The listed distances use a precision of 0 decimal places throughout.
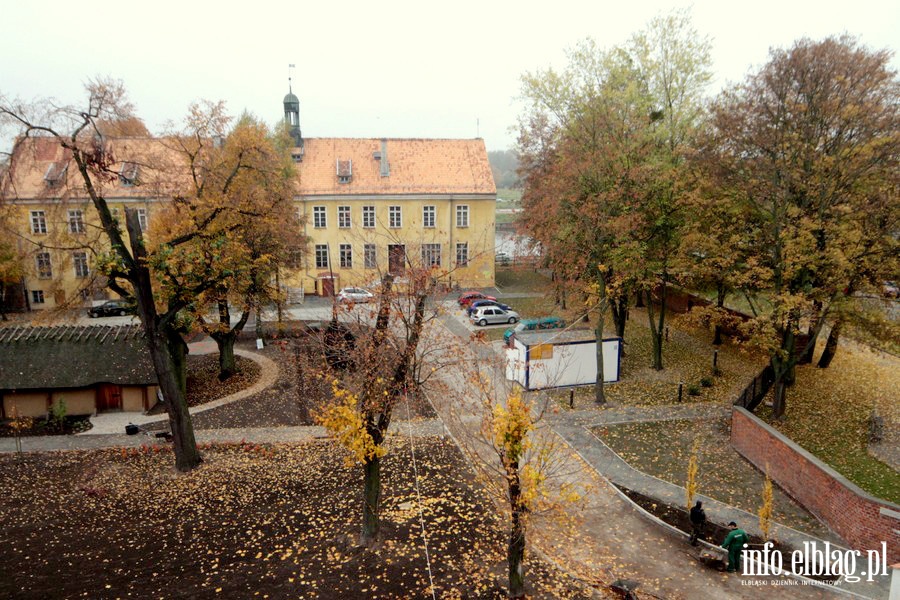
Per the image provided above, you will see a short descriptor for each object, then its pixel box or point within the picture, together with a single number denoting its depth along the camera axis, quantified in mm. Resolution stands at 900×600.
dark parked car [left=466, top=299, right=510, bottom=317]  36250
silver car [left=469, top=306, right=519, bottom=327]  35125
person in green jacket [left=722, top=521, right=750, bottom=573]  12711
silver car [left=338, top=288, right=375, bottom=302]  37719
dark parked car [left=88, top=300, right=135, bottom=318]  38166
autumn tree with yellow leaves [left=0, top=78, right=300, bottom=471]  15938
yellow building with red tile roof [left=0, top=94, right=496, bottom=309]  41406
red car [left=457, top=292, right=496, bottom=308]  38812
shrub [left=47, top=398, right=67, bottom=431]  22016
